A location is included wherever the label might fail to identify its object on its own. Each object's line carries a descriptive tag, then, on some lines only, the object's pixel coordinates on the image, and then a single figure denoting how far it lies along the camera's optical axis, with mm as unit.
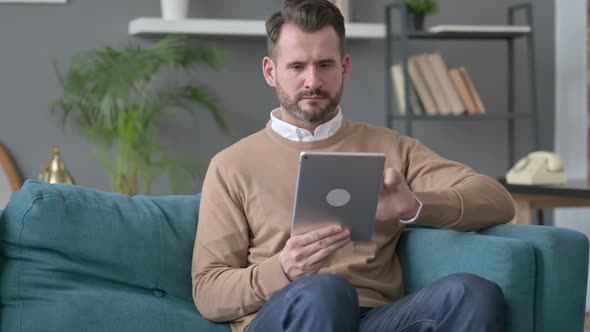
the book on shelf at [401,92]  4121
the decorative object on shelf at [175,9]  3812
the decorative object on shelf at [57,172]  3199
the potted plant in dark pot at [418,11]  4086
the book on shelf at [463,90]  4121
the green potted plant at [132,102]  3432
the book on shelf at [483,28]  3983
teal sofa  1871
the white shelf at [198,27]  3760
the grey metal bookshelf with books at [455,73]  4051
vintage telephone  3555
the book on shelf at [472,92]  4130
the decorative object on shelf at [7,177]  3693
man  1751
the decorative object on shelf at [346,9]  3971
